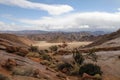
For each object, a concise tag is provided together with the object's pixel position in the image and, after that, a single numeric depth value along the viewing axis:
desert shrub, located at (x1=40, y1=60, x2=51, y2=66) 9.42
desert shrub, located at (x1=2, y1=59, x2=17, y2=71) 6.81
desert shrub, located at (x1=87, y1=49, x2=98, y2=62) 10.05
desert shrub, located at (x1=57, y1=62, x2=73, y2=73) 8.87
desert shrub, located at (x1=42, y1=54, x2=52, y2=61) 10.87
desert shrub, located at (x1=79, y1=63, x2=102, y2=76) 8.20
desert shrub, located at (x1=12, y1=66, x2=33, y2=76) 6.45
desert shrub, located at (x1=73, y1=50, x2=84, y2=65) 9.74
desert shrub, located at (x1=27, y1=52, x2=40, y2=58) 11.01
